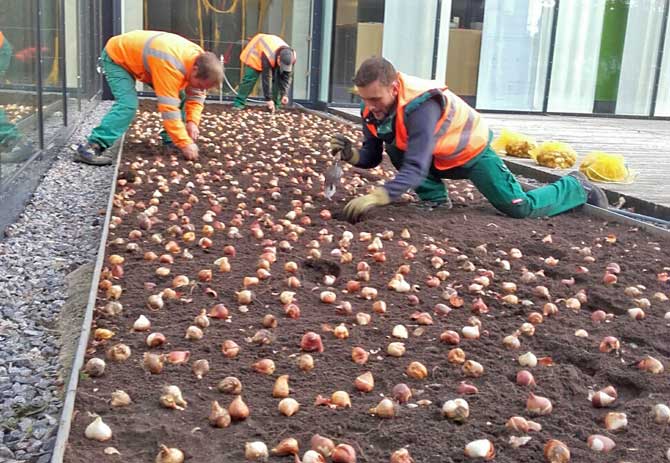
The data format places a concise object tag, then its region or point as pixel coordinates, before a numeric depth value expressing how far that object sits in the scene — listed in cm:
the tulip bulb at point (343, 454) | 183
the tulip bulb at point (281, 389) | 219
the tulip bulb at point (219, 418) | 201
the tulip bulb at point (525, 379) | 230
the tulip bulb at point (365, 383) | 225
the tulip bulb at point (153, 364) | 231
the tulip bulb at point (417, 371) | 233
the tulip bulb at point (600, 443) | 193
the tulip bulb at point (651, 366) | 243
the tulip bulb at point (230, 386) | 220
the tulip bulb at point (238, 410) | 204
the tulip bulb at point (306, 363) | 237
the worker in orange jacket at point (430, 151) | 403
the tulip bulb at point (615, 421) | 205
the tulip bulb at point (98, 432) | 191
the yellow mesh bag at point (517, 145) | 740
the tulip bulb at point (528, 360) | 245
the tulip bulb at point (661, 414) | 209
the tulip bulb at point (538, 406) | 212
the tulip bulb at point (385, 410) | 207
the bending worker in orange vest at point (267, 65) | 1021
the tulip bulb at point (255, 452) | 186
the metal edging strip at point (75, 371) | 178
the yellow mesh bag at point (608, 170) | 611
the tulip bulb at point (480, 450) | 187
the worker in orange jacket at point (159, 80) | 560
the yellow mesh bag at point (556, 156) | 677
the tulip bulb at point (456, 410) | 206
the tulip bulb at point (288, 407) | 208
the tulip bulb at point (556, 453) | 185
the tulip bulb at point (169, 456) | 181
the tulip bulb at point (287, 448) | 186
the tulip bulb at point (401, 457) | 183
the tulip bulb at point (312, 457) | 181
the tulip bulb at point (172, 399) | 209
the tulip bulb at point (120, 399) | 210
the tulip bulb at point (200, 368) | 231
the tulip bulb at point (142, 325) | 263
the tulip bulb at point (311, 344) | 250
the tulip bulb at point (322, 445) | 187
